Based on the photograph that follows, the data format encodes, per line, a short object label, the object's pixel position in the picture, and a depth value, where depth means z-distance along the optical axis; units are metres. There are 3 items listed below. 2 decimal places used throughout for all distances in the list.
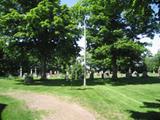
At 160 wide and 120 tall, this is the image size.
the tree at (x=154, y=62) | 48.47
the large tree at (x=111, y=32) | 18.38
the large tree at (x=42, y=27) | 16.31
